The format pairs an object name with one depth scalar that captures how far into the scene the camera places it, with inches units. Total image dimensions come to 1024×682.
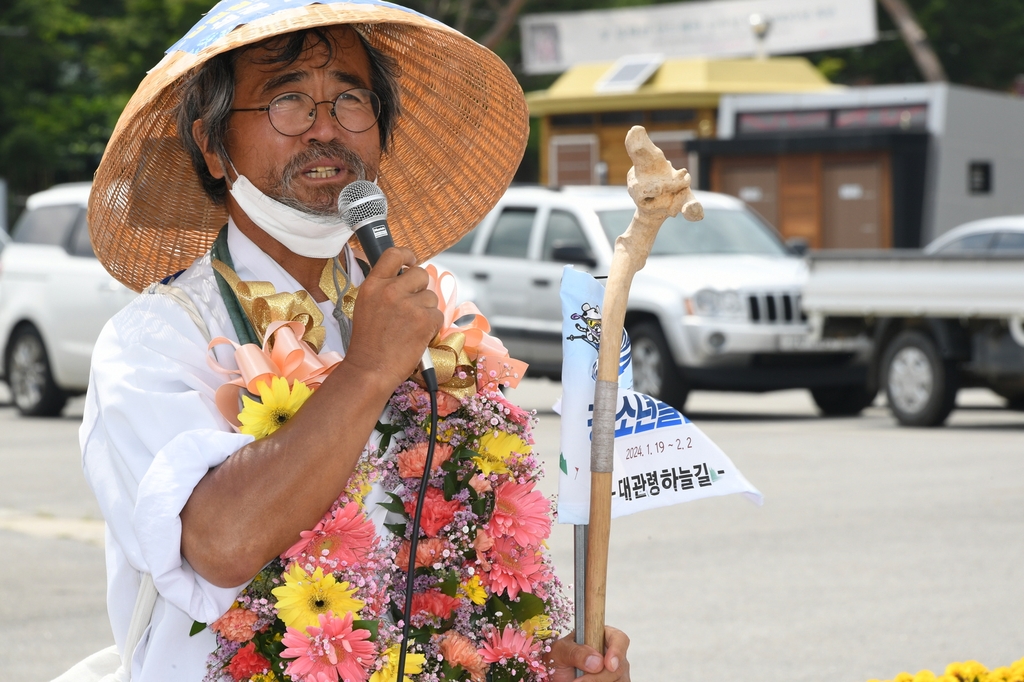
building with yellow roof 1123.3
